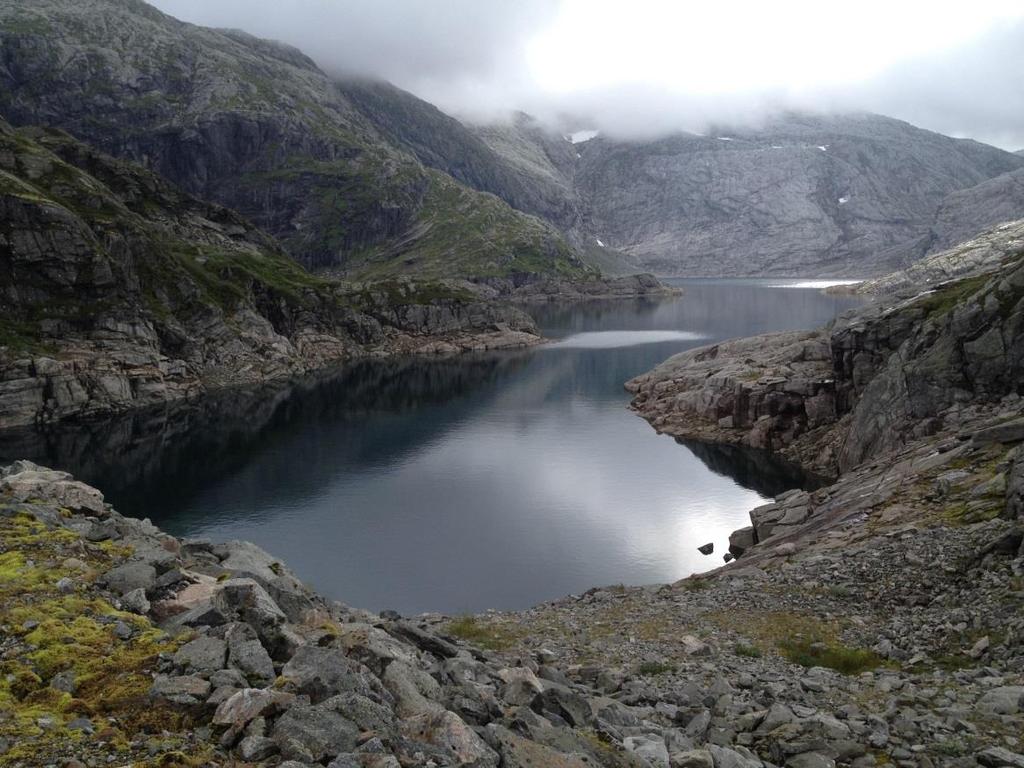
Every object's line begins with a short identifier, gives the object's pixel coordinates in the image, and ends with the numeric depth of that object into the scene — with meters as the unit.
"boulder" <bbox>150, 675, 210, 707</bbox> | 11.43
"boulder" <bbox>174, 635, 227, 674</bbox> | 12.51
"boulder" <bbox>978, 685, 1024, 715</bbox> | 17.17
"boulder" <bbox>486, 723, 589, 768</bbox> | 12.26
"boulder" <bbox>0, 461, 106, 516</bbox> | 23.11
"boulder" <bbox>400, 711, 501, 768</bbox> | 11.52
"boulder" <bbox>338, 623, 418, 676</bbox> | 14.28
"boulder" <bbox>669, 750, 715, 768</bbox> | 14.53
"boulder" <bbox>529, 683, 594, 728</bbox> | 15.95
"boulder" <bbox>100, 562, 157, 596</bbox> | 16.42
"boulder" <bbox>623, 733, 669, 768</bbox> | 14.45
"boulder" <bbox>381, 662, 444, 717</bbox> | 13.17
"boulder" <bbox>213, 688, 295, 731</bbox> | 10.95
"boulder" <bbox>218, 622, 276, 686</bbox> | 12.49
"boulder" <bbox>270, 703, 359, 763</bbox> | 10.40
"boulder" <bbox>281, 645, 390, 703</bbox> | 12.05
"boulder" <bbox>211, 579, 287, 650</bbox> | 14.34
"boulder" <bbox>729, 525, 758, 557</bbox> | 53.06
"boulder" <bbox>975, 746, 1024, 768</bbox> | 14.57
